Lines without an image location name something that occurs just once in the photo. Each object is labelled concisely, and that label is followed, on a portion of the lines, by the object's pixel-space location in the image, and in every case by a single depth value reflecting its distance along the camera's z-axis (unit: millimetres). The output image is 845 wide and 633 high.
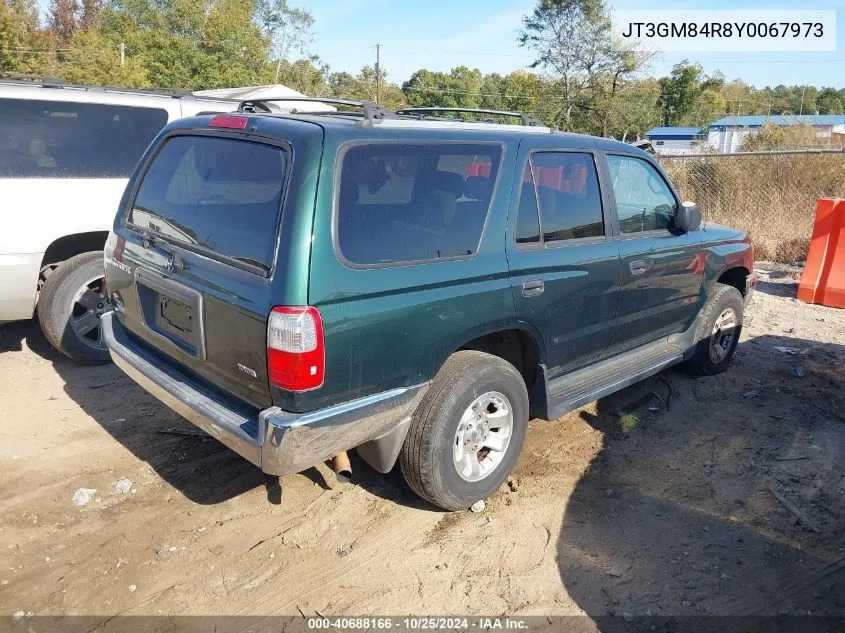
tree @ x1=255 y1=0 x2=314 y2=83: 35469
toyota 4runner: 2713
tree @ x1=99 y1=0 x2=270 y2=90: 26609
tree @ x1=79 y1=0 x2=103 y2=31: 48156
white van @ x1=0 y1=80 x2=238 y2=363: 4871
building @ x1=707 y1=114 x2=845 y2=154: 15643
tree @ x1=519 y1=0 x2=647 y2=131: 31183
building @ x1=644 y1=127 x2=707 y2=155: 47066
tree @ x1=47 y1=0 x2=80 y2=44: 49125
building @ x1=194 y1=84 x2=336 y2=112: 10922
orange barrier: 7465
